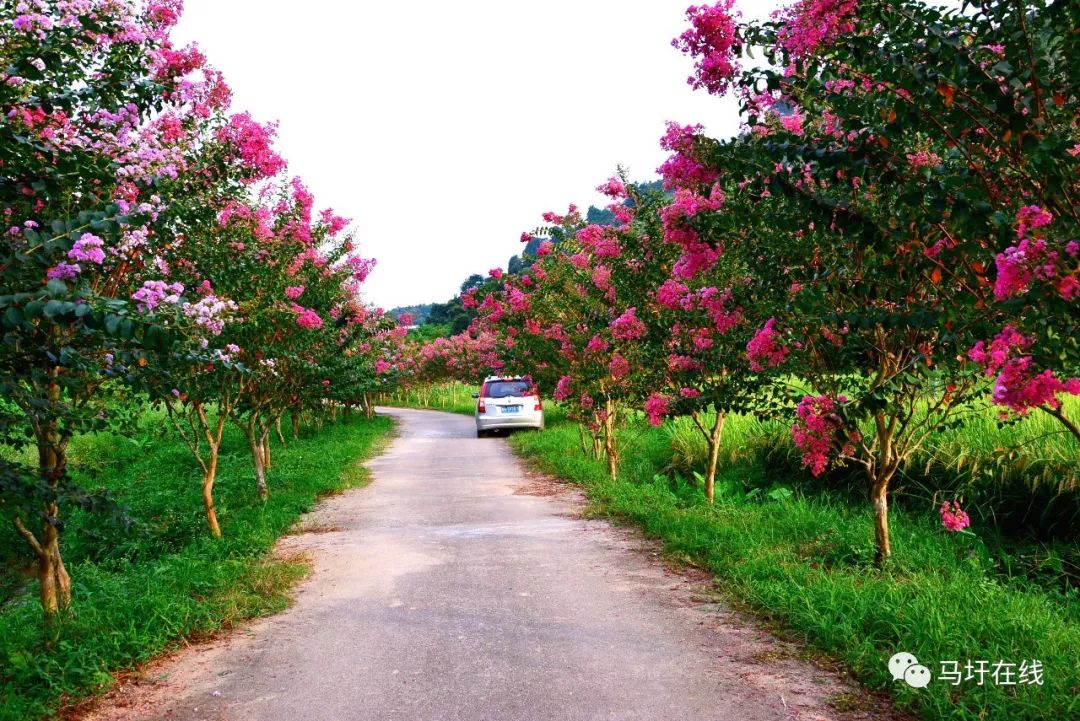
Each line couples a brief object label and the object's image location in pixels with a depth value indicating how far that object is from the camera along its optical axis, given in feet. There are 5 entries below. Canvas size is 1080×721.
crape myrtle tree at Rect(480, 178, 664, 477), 25.95
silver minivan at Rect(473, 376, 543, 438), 66.33
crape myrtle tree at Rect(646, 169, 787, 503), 14.29
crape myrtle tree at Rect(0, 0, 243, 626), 9.40
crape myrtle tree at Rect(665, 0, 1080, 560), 8.04
